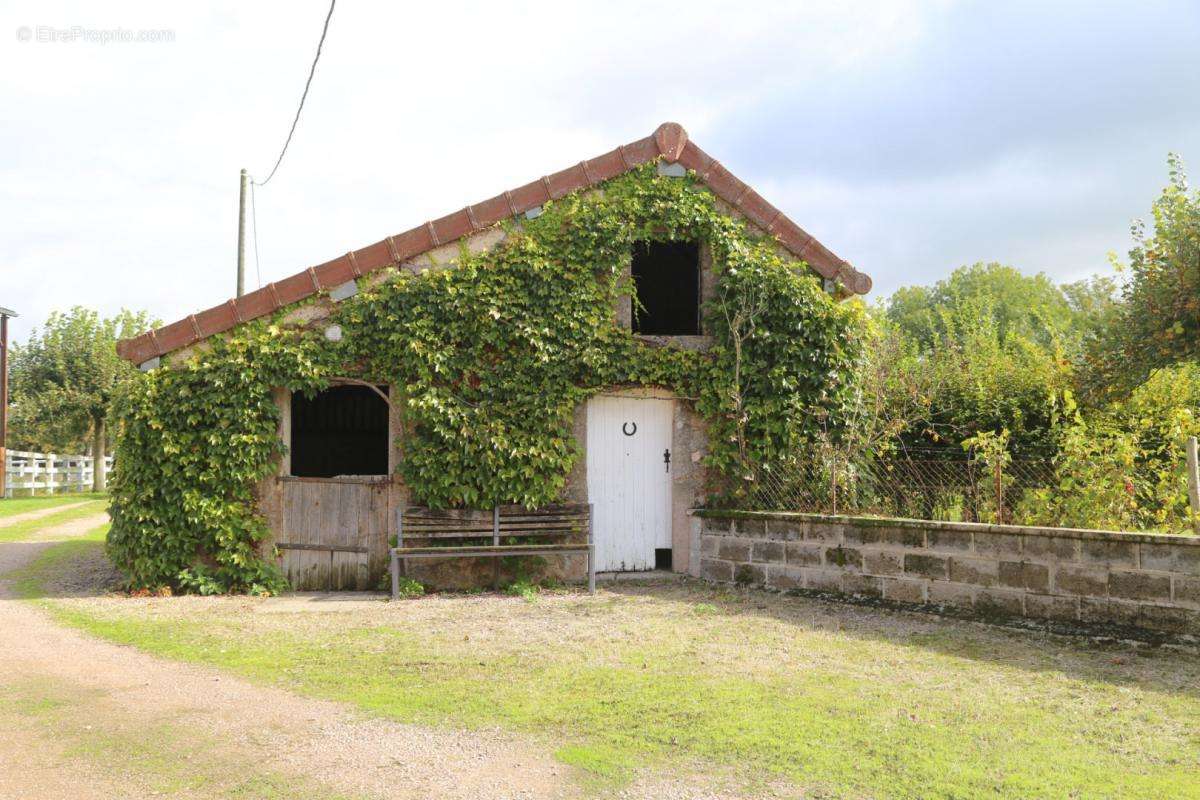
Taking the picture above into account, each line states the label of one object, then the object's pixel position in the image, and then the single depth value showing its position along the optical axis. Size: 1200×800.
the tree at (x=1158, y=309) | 11.98
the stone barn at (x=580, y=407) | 10.30
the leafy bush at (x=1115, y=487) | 7.75
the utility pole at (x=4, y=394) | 26.77
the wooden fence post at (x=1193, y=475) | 7.29
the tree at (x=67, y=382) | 30.91
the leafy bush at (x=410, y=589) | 9.92
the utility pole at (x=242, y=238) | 21.12
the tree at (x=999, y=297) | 45.94
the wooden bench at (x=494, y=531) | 9.82
